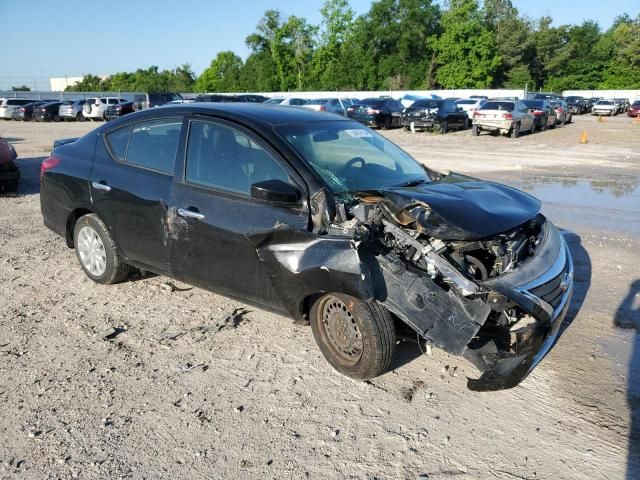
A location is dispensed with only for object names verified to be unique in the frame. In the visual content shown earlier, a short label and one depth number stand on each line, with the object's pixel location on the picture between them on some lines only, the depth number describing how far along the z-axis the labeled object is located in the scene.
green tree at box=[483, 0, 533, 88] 78.19
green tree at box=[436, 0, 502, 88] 76.12
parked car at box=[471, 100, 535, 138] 24.30
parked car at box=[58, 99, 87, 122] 38.38
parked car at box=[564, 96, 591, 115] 48.80
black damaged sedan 3.33
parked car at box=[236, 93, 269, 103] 31.65
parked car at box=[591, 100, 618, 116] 48.22
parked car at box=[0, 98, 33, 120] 39.57
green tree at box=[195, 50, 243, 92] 100.62
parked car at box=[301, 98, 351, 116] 30.42
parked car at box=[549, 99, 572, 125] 32.53
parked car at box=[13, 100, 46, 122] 38.72
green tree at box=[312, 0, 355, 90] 86.44
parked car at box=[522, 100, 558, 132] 27.45
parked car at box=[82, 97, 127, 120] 38.19
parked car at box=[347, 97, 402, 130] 29.80
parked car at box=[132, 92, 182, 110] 38.50
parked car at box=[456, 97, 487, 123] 33.87
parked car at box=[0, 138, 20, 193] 9.81
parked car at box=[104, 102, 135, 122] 35.63
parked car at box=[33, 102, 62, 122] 38.09
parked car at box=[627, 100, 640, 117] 42.54
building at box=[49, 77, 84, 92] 145.57
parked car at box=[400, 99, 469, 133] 27.75
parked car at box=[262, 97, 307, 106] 32.47
